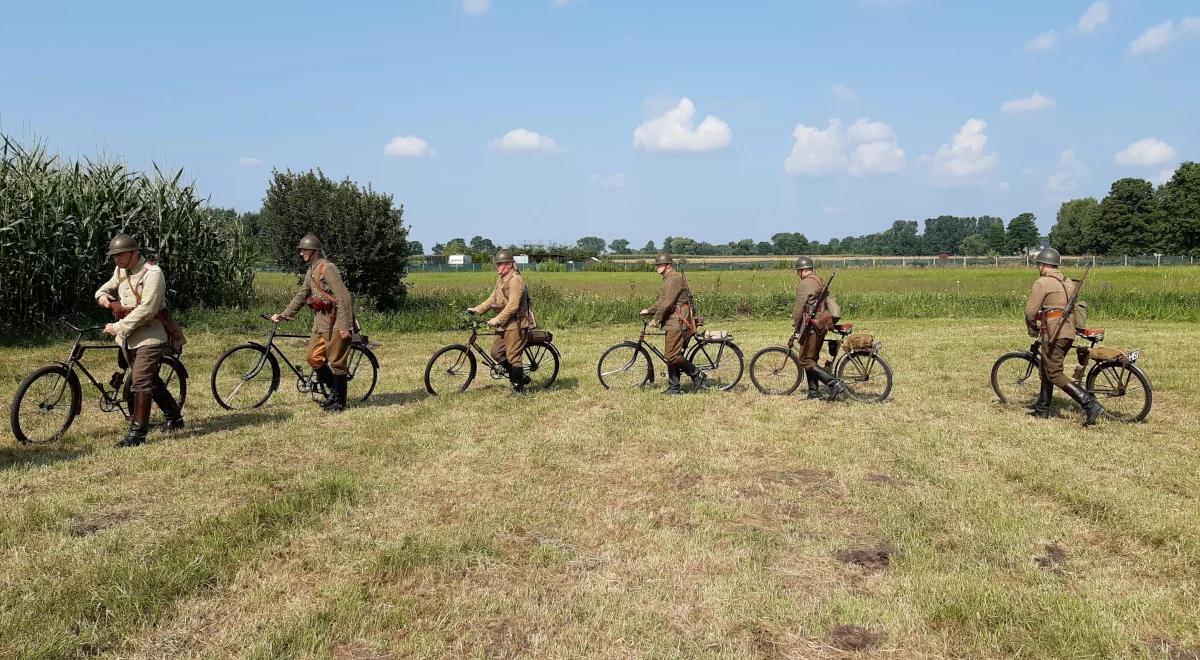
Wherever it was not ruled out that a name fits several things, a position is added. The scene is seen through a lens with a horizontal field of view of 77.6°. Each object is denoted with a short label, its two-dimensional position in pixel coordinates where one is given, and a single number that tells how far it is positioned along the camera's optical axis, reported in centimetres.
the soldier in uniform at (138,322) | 683
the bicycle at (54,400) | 684
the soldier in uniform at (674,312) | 953
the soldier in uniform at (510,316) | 930
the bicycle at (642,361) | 1030
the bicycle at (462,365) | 978
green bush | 1894
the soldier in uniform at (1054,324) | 788
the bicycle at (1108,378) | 809
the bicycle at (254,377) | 844
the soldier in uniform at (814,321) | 912
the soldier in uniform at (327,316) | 830
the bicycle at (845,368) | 971
